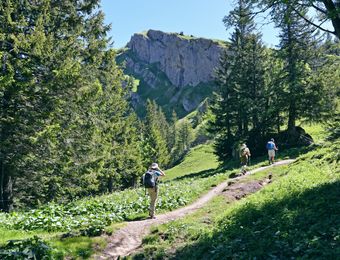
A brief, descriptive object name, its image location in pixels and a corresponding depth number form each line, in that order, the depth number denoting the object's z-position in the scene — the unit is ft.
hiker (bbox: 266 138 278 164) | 88.53
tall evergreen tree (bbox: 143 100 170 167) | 230.07
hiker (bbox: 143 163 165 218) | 47.42
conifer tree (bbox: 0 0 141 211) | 59.21
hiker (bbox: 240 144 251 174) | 88.94
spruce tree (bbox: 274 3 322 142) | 107.14
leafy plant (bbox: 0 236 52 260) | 27.68
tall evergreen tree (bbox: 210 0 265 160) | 126.62
